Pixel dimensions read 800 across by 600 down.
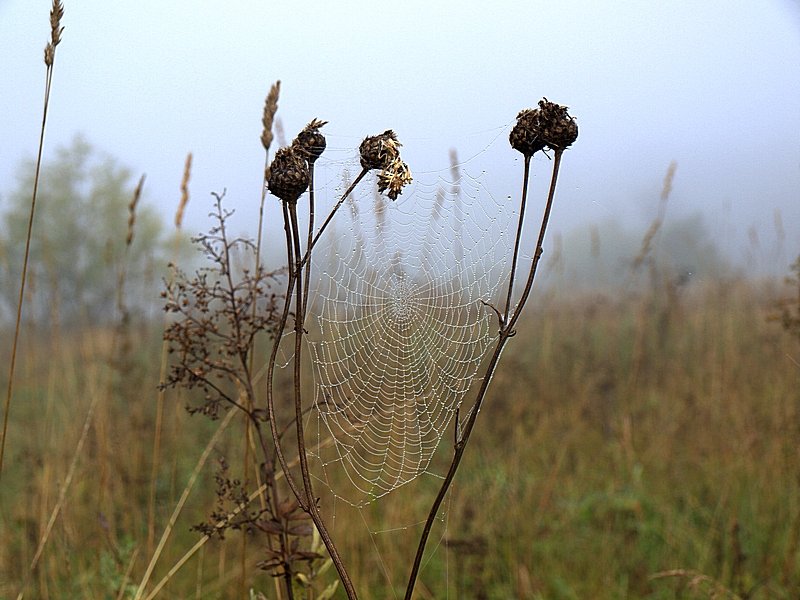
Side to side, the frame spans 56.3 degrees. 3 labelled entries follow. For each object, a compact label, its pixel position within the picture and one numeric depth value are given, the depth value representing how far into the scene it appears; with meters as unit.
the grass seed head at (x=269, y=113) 1.94
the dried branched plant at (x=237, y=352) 1.44
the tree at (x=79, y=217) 20.83
